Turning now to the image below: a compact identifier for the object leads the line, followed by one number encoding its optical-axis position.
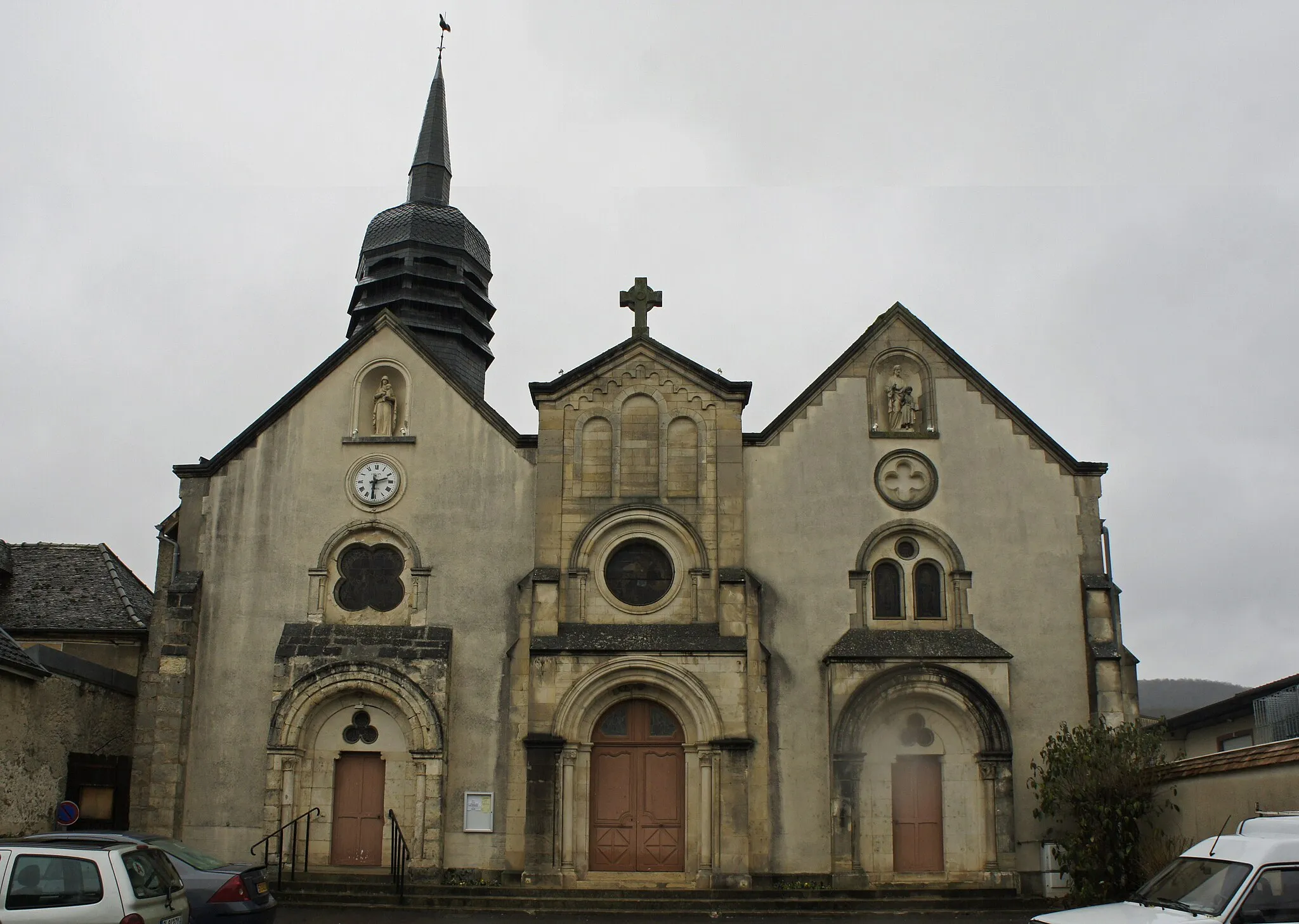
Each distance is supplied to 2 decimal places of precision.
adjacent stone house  18.25
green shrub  17.83
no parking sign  17.98
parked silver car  10.74
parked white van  9.99
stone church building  20.09
